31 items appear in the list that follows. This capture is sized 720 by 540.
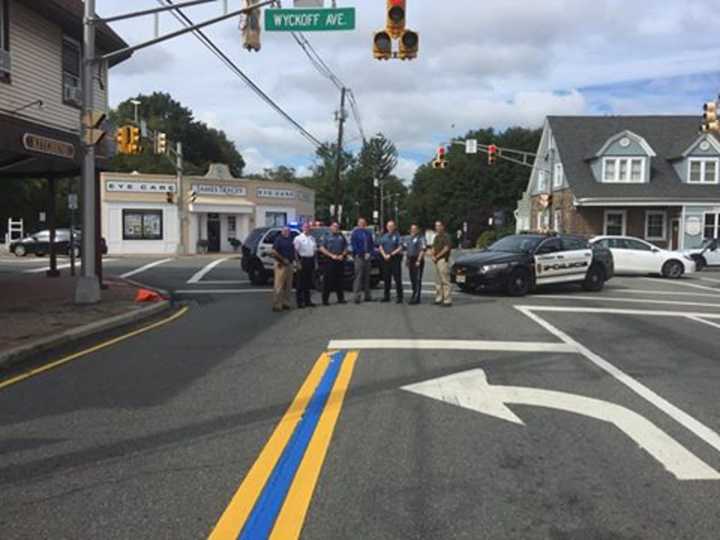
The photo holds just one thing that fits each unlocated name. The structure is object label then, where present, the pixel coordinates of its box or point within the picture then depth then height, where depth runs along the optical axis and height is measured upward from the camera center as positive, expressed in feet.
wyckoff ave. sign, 46.29 +13.25
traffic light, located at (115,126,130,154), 100.66 +11.70
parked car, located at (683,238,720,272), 101.91 -3.38
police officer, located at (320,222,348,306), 48.98 -2.34
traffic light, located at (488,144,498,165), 127.80 +13.39
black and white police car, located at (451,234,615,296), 56.08 -2.94
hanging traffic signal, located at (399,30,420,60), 45.75 +11.51
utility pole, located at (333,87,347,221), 140.05 +19.61
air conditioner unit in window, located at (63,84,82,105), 57.88 +10.28
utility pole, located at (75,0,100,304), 46.85 +2.09
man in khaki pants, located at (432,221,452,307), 48.76 -2.61
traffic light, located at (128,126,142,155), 100.83 +11.37
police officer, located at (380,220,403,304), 49.90 -2.05
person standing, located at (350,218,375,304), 49.16 -1.64
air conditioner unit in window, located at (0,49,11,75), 49.01 +10.77
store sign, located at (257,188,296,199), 155.84 +6.73
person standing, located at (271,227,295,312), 46.21 -2.77
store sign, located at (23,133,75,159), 45.72 +4.95
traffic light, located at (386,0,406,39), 45.29 +13.14
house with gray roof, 132.05 +8.83
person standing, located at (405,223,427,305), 50.29 -2.16
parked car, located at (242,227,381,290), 65.27 -2.84
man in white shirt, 47.80 -2.84
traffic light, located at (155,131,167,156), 116.67 +12.94
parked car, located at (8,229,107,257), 127.24 -4.36
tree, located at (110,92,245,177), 313.94 +42.23
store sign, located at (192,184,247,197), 148.36 +6.94
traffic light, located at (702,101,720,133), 81.10 +12.92
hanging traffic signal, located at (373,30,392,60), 46.19 +11.47
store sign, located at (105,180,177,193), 141.38 +6.96
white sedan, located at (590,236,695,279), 83.30 -3.25
